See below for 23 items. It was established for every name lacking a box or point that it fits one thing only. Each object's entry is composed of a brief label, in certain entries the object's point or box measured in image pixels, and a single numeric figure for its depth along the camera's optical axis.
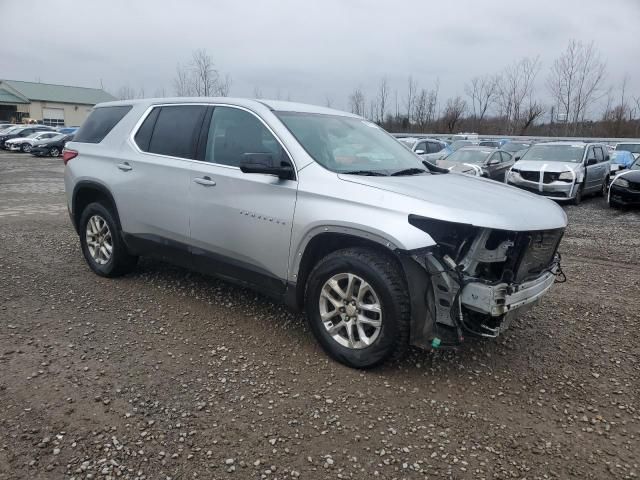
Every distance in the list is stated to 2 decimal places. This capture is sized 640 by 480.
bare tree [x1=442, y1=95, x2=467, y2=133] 52.19
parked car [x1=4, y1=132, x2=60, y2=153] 29.23
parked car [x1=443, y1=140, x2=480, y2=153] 21.47
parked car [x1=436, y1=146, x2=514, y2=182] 13.95
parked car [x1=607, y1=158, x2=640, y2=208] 11.55
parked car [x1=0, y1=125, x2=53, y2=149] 32.08
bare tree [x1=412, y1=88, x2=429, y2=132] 55.59
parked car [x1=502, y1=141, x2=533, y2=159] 24.08
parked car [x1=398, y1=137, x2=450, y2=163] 18.30
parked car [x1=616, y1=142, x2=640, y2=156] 21.92
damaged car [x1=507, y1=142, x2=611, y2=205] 12.59
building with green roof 61.53
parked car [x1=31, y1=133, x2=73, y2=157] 27.52
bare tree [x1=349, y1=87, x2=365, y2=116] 57.50
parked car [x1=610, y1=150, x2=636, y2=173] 19.14
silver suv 3.21
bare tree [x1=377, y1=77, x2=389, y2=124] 57.53
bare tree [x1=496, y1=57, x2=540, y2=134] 45.47
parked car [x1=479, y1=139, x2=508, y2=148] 26.11
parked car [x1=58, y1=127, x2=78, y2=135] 34.46
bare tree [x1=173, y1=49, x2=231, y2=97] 35.78
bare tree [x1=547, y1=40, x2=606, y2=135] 37.50
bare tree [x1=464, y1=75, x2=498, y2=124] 50.38
